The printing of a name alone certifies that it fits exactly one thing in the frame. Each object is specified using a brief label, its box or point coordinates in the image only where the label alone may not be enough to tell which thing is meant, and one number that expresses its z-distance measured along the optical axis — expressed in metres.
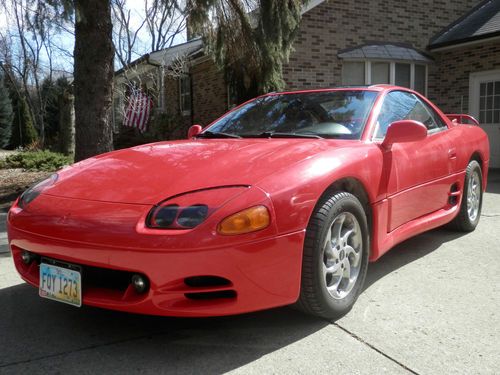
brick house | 11.16
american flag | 16.81
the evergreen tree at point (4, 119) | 29.05
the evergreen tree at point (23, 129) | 28.62
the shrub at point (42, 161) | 10.87
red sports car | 2.31
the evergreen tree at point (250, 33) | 8.21
